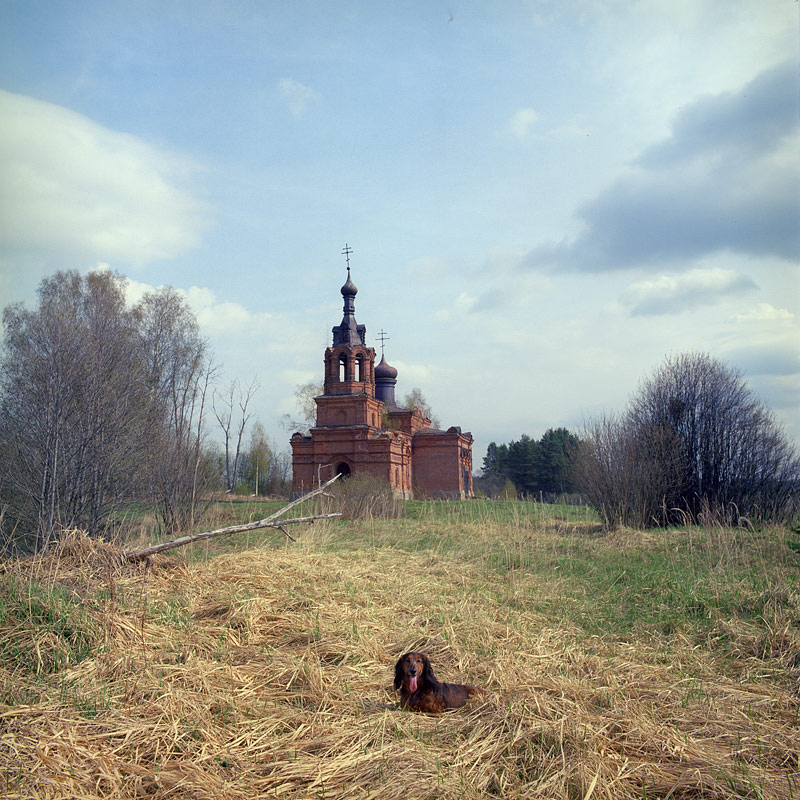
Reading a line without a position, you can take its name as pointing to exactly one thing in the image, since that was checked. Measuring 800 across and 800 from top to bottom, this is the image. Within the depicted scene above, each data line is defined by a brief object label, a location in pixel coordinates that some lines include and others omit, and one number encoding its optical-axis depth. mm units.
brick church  32656
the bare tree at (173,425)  15531
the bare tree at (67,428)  11156
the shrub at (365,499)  17438
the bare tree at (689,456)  14672
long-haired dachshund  3546
